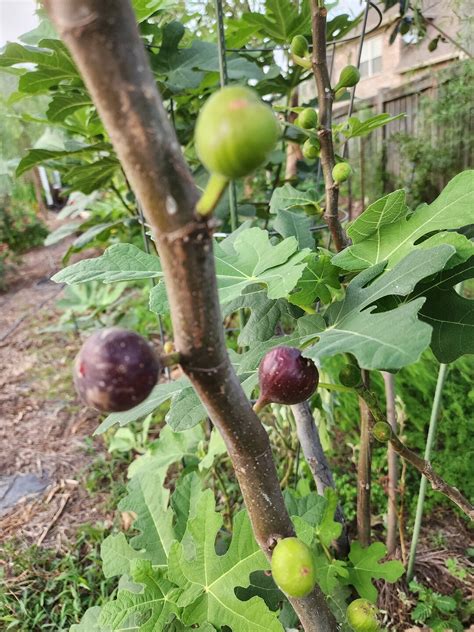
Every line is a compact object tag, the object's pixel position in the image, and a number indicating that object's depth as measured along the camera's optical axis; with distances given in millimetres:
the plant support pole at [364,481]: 891
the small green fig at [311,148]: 815
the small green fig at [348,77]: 818
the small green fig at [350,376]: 601
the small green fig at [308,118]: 773
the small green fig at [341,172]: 754
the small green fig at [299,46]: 815
